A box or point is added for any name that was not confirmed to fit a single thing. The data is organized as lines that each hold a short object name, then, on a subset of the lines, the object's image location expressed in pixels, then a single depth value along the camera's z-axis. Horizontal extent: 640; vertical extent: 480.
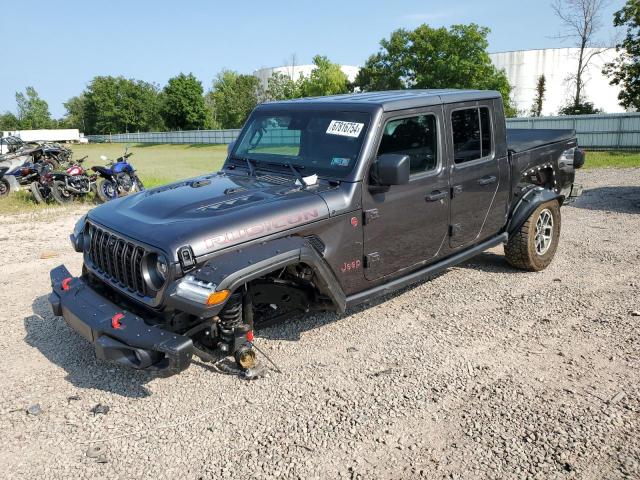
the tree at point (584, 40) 34.47
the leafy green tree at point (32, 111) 100.25
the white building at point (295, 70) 82.06
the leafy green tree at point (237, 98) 64.94
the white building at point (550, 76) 65.69
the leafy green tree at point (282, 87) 56.91
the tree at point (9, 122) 100.44
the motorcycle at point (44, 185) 11.74
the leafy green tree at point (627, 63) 24.44
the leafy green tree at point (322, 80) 53.06
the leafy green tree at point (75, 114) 96.29
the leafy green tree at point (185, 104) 67.00
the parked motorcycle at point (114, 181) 12.20
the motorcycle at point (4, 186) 12.89
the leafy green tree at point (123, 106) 83.38
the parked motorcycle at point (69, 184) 11.73
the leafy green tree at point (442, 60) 43.25
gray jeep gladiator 3.20
